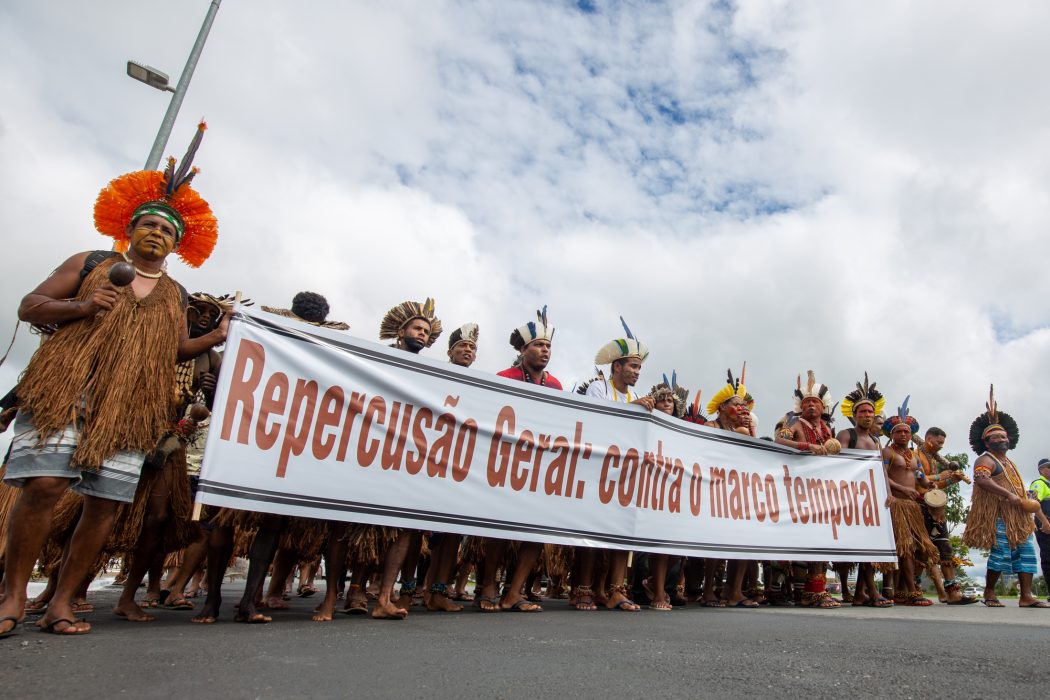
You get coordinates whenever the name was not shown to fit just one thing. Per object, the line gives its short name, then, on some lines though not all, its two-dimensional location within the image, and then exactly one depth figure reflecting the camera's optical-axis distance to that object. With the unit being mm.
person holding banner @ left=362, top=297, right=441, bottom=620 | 4203
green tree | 25266
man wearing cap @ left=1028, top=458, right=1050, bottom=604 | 7770
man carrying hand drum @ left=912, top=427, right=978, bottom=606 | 7824
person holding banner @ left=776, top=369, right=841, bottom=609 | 6863
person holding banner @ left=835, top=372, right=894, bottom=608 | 7324
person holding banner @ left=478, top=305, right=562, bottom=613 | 5105
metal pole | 7598
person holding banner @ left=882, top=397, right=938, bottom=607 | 7461
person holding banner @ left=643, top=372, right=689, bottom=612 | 5711
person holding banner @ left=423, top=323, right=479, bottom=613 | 4859
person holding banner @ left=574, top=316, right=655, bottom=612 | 5555
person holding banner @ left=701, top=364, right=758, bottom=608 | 6531
